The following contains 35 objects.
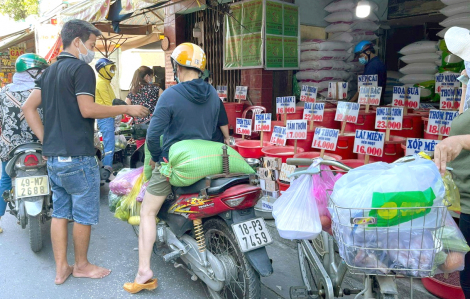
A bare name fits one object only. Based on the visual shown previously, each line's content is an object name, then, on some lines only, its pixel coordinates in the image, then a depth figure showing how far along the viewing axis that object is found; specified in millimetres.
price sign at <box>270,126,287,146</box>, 4832
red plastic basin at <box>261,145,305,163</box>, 4707
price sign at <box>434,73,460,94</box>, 5257
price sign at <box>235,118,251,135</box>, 5504
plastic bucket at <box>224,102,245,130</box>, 6977
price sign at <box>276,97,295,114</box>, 5745
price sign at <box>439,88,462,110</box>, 4980
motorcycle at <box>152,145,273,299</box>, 2736
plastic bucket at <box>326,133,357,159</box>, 4773
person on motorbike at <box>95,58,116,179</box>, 6395
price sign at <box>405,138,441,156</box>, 3584
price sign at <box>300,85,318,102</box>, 6453
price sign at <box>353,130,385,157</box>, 3986
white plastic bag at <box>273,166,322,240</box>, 2061
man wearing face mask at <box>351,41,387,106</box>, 6859
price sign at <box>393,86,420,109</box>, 5273
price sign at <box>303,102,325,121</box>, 5230
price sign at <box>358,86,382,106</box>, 5445
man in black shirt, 3365
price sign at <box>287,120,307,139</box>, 4664
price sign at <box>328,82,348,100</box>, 6981
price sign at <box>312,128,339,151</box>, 4246
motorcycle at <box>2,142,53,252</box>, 4004
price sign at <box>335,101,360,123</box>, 4906
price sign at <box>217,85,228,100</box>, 7812
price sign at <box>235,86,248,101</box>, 7020
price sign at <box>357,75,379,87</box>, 6174
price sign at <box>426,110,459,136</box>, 4012
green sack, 2861
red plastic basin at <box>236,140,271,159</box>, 4904
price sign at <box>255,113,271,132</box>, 5250
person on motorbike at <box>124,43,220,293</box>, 3092
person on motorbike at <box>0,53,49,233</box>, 4203
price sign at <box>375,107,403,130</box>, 4324
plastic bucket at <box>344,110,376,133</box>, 5359
